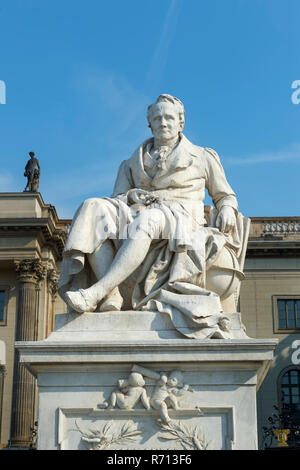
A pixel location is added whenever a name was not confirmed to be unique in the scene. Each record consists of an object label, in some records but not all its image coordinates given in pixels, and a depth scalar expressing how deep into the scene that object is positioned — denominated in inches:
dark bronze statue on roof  1465.3
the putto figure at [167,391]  219.6
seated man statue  235.6
